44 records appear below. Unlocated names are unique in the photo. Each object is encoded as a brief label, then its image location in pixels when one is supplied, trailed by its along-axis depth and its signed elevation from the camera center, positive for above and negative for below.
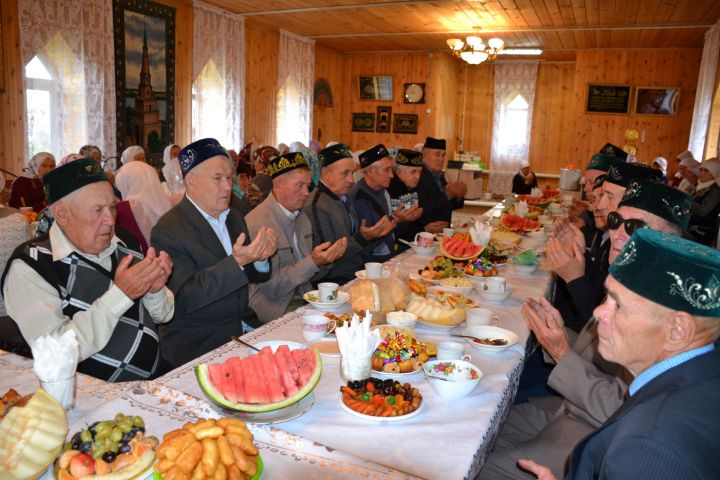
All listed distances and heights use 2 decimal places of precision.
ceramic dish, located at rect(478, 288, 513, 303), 2.97 -0.79
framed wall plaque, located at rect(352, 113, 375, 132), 14.12 +0.52
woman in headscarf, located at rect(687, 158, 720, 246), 7.01 -0.68
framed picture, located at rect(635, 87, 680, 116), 11.99 +1.18
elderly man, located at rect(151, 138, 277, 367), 2.64 -0.59
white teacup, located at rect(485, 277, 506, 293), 2.99 -0.73
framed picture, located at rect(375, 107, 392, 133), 13.96 +0.59
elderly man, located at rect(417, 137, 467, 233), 6.22 -0.55
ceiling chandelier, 9.07 +1.65
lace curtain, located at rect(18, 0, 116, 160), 6.86 +0.73
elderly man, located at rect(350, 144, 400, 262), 4.82 -0.46
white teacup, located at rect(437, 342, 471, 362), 2.06 -0.76
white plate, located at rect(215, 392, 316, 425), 1.53 -0.77
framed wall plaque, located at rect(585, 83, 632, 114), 12.13 +1.19
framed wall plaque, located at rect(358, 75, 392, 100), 13.78 +1.37
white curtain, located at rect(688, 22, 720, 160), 9.20 +1.14
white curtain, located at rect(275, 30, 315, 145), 11.47 +1.10
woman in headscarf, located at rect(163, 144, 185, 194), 7.89 -0.53
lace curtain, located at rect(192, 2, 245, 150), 9.14 +1.05
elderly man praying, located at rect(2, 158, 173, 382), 1.98 -0.57
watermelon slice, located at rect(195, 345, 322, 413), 1.54 -0.70
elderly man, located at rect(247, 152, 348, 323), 3.18 -0.61
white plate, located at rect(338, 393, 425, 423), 1.60 -0.79
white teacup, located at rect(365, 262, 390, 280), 3.11 -0.72
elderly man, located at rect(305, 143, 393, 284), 4.10 -0.56
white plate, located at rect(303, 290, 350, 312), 2.65 -0.78
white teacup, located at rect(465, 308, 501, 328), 2.46 -0.75
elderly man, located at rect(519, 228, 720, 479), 1.01 -0.45
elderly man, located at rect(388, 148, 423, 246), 5.70 -0.39
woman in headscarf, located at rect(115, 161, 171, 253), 4.73 -0.53
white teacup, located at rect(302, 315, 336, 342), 2.25 -0.76
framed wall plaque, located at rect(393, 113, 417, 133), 13.62 +0.52
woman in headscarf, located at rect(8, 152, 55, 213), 6.02 -0.72
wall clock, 13.43 +1.27
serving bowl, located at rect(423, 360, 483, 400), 1.78 -0.76
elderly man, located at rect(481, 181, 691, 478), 1.97 -0.83
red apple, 1.20 -0.73
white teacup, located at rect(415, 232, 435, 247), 4.27 -0.73
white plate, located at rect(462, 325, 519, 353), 2.21 -0.78
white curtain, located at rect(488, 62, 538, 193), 14.78 +0.75
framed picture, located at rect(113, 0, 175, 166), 7.77 +0.85
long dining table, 1.40 -0.81
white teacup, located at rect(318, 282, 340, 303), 2.68 -0.74
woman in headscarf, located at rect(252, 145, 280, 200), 5.88 -0.38
